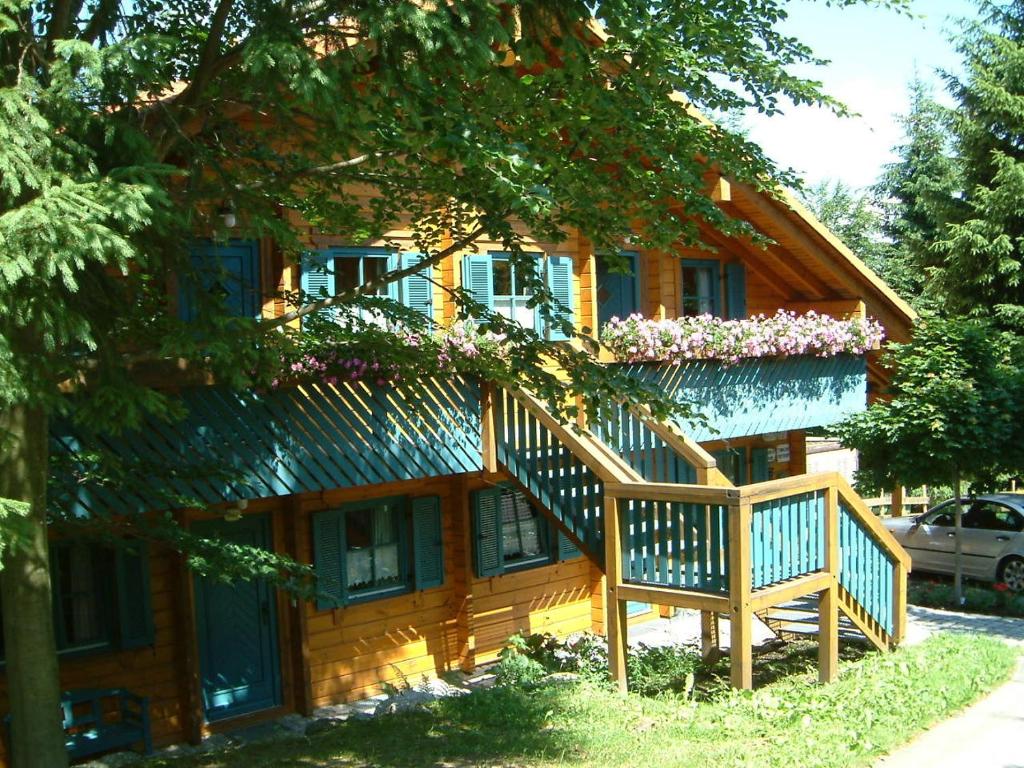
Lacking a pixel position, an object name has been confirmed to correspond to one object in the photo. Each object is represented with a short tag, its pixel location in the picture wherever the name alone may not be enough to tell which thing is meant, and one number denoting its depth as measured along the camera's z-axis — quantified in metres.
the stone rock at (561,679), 10.85
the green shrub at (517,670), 11.27
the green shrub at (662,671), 10.94
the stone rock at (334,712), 11.95
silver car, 17.28
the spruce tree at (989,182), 18.62
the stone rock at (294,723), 11.38
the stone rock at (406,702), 10.95
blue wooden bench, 9.79
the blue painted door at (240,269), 11.17
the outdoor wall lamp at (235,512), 10.62
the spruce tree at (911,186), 29.31
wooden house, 10.06
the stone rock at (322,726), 10.28
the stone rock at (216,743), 10.81
